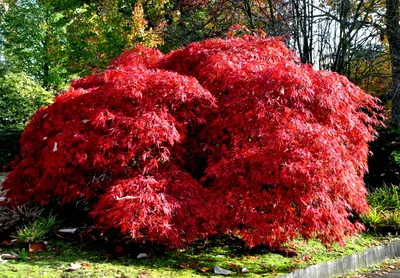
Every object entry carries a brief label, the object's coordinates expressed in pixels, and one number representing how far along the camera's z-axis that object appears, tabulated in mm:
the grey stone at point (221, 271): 4218
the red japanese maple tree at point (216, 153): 4035
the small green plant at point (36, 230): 4758
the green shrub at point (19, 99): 15430
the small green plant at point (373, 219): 6406
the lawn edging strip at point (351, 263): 4477
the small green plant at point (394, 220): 6379
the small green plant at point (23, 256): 4287
